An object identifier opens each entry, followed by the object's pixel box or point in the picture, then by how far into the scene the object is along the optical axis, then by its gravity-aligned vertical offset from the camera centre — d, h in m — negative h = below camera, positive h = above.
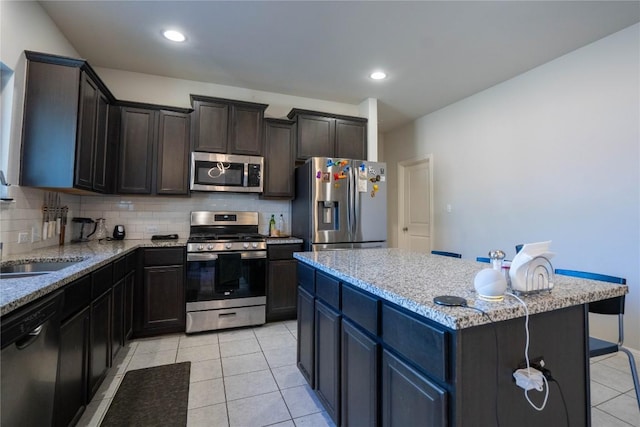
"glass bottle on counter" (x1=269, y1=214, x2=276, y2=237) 3.85 -0.03
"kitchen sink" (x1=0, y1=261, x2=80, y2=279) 1.77 -0.28
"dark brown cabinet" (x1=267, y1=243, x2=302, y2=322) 3.33 -0.65
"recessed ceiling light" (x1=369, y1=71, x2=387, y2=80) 3.41 +1.72
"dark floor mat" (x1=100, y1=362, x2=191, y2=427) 1.76 -1.14
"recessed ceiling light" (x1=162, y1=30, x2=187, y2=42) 2.69 +1.70
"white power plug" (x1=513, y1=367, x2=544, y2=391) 0.95 -0.49
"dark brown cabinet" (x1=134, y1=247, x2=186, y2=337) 2.88 -0.69
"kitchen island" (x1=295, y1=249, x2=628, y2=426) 0.91 -0.44
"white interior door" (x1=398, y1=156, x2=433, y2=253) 4.83 +0.34
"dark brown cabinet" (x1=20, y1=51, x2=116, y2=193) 2.17 +0.74
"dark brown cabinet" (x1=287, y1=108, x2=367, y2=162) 3.80 +1.17
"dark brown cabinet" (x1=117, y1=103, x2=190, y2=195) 3.17 +0.78
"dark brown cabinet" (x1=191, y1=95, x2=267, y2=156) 3.34 +1.12
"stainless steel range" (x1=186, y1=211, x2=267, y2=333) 3.02 -0.60
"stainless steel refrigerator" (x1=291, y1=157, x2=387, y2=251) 3.41 +0.24
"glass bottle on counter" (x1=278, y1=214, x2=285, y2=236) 3.99 +0.00
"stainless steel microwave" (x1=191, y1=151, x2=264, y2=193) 3.33 +0.58
